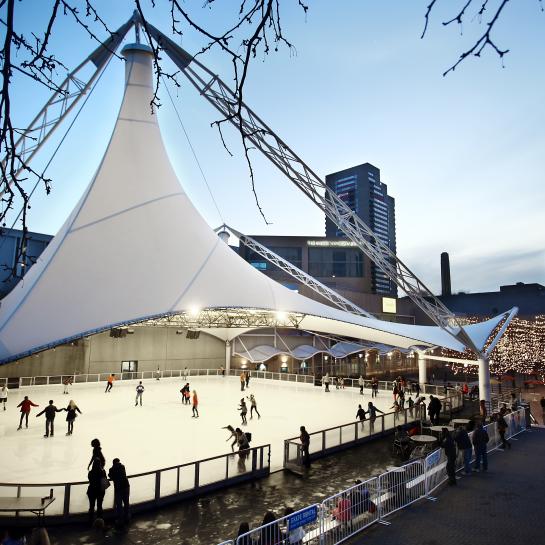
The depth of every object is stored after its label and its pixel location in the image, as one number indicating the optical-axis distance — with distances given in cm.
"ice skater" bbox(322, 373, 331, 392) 2532
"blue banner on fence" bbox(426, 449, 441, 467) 855
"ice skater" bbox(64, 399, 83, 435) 1288
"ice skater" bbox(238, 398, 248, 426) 1459
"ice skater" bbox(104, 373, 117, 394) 2306
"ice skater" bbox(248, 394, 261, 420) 1610
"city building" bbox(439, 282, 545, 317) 6606
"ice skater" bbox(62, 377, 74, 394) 2239
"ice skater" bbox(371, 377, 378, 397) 2378
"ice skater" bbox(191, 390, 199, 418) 1598
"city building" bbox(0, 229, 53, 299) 3247
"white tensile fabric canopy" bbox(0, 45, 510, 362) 1186
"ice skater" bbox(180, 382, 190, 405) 1934
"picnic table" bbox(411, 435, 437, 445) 1152
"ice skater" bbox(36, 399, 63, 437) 1252
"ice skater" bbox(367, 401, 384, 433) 1347
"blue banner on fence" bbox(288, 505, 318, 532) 572
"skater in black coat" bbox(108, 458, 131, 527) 703
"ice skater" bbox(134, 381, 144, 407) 1862
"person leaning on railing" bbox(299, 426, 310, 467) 1059
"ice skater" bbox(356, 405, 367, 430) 1429
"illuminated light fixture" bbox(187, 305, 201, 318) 1412
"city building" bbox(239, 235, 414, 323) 5281
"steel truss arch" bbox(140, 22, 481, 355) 1550
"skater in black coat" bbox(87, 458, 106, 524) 705
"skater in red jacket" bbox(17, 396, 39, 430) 1359
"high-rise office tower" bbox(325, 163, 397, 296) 16525
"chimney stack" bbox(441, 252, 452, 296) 12104
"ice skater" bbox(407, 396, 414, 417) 1551
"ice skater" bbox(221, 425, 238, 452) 1053
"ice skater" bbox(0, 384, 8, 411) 1745
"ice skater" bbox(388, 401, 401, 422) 1476
